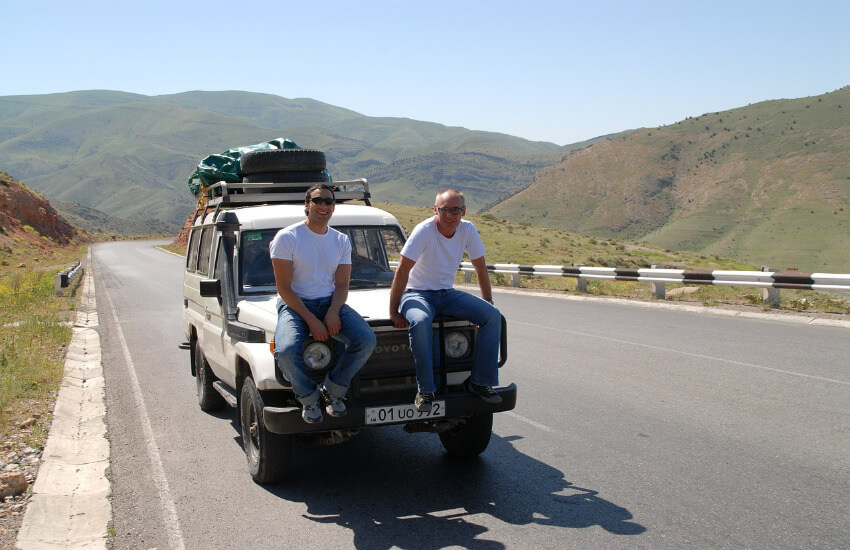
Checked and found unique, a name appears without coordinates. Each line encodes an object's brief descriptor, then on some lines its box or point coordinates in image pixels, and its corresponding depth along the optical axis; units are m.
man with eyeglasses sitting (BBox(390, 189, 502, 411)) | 5.42
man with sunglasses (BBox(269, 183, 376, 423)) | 5.23
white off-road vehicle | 5.47
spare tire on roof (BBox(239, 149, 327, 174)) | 8.61
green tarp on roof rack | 9.75
